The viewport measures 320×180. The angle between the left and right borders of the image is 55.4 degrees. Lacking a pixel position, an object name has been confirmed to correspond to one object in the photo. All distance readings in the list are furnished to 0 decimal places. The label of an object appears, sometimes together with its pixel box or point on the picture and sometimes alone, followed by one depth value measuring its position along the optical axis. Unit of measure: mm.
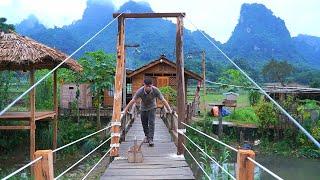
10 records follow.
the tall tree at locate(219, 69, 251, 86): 18209
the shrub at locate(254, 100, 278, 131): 12695
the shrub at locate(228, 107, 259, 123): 14712
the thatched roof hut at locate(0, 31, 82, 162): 7509
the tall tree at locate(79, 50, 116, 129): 11734
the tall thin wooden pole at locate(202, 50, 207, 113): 14717
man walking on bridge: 4777
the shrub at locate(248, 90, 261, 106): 16409
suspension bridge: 2143
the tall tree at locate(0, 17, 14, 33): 14487
